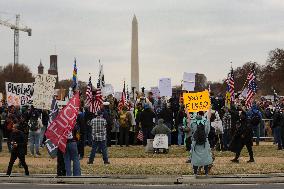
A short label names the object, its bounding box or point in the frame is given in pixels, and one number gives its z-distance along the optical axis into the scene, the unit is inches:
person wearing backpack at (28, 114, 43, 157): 932.0
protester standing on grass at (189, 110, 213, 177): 655.1
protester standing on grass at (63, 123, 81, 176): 639.1
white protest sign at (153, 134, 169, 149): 970.7
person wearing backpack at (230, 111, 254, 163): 817.5
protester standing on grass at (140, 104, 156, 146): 1079.9
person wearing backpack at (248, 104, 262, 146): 1015.0
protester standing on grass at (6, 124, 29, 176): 687.1
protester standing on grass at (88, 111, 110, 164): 812.0
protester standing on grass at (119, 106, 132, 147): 1120.8
